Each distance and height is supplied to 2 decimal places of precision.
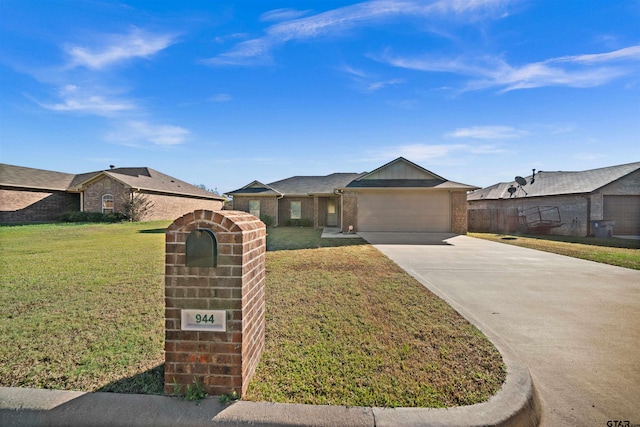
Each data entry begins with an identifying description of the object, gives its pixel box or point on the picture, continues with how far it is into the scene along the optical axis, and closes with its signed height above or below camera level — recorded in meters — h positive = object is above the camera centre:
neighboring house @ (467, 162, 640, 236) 15.64 +0.33
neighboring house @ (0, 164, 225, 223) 20.30 +1.38
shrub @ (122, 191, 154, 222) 20.00 +0.33
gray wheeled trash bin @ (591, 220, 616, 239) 14.57 -1.04
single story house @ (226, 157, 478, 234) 15.16 +0.51
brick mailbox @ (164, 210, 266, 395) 2.14 -0.75
